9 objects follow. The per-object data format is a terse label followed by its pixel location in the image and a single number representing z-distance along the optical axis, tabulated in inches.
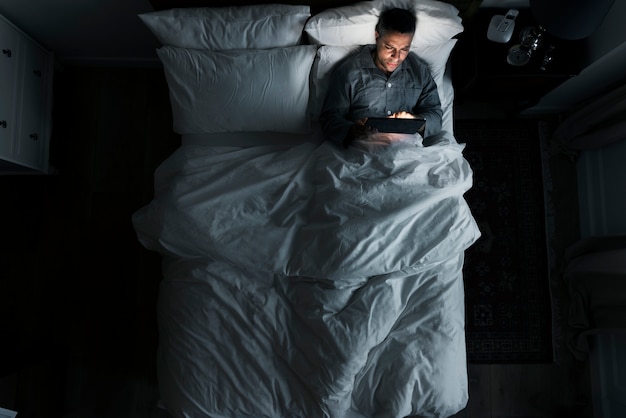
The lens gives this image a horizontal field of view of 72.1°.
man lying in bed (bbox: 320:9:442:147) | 64.1
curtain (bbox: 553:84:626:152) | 72.4
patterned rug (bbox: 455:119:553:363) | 82.4
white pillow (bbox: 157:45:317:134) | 63.0
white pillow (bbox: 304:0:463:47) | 63.2
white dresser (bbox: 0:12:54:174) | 66.1
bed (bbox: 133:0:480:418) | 55.9
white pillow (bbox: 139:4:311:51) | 63.5
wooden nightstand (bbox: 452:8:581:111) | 67.7
